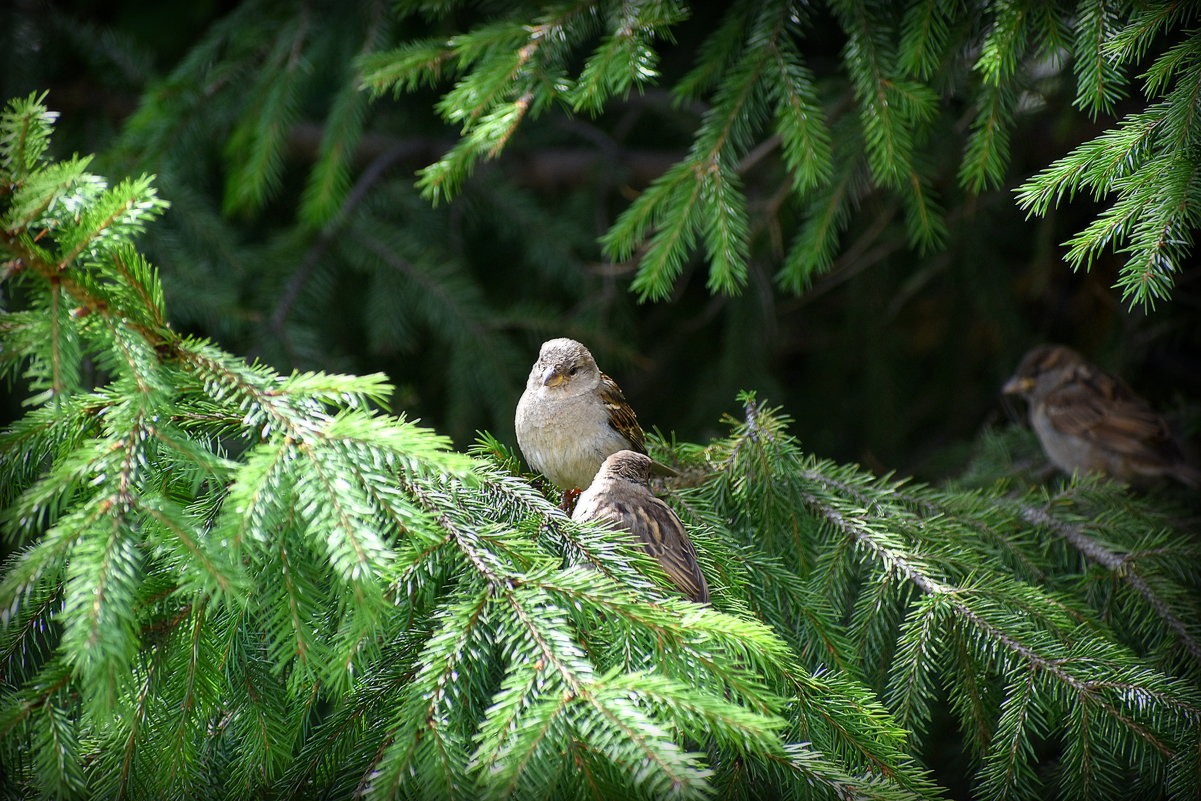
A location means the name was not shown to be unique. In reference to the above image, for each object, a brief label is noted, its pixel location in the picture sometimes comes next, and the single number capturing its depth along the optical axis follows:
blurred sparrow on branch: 8.25
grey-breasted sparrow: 8.01
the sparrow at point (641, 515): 7.85
